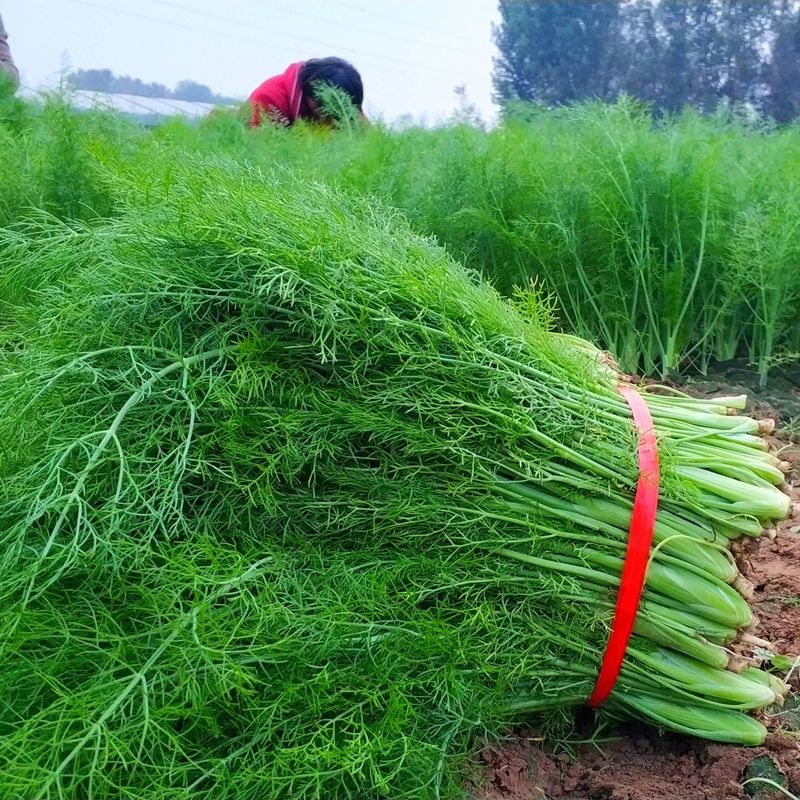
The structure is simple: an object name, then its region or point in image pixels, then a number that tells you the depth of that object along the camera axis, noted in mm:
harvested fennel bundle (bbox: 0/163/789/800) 589
